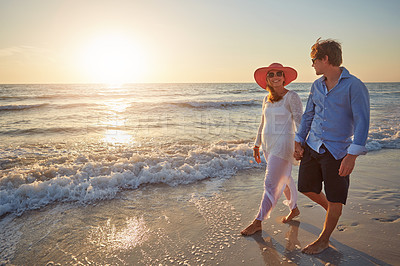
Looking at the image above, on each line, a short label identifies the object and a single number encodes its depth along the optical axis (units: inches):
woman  116.6
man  85.8
